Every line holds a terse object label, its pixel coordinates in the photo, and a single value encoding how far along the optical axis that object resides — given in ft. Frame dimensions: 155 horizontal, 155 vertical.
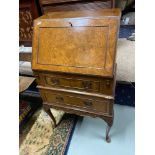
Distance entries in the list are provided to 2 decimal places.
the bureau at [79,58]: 3.57
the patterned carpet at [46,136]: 5.13
